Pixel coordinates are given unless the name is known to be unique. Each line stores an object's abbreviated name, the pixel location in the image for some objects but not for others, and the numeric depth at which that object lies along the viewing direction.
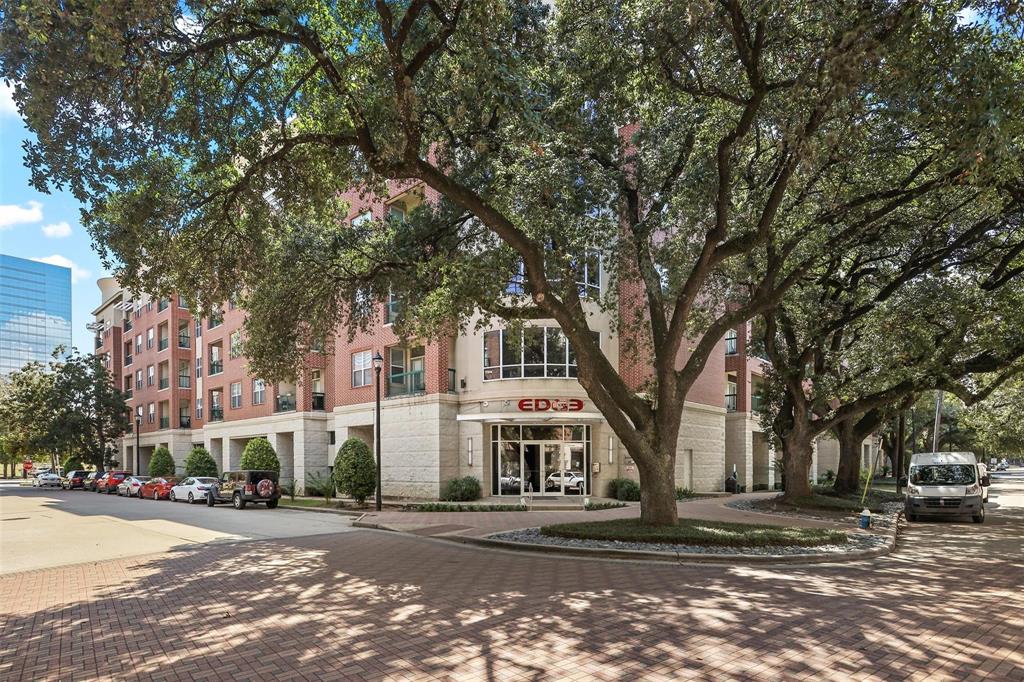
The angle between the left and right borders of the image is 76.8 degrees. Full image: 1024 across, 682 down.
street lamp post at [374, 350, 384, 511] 21.85
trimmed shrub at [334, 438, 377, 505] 24.19
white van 19.20
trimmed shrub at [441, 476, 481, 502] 25.31
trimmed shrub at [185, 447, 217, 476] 39.47
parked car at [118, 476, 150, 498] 36.97
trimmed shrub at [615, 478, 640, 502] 24.77
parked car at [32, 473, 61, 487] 52.25
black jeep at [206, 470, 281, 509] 26.06
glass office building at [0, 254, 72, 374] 145.12
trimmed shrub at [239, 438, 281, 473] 32.03
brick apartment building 25.45
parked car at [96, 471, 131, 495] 41.65
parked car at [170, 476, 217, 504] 29.83
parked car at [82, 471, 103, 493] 44.99
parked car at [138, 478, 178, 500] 33.69
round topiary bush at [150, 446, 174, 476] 45.83
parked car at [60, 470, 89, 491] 47.53
